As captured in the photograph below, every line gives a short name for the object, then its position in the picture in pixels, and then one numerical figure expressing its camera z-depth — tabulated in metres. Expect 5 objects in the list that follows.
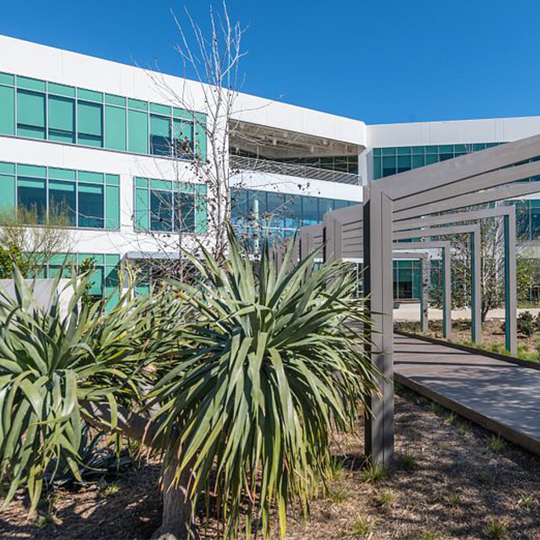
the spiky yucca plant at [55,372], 2.58
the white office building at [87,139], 18.17
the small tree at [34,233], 15.87
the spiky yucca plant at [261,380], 2.62
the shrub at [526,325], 12.88
